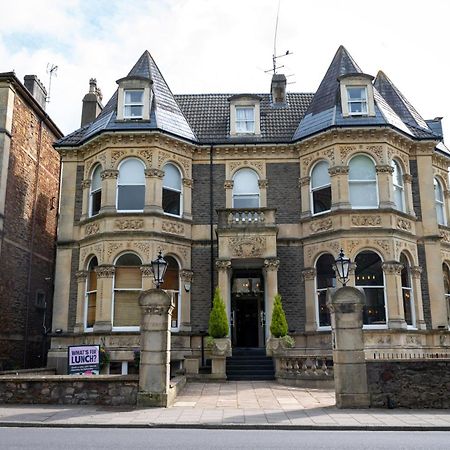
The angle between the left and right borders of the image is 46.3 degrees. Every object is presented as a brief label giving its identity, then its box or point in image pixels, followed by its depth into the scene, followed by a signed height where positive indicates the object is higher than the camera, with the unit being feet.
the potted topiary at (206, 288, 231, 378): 58.90 +0.45
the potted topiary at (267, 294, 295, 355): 60.23 +1.18
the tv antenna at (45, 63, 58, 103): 92.07 +47.30
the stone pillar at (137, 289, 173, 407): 40.47 -0.50
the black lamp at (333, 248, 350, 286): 44.92 +6.30
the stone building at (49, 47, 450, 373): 65.05 +15.63
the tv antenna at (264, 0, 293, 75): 90.56 +47.39
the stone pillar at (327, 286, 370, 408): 39.81 -0.46
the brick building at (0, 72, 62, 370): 68.44 +17.51
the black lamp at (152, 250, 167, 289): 44.86 +6.22
